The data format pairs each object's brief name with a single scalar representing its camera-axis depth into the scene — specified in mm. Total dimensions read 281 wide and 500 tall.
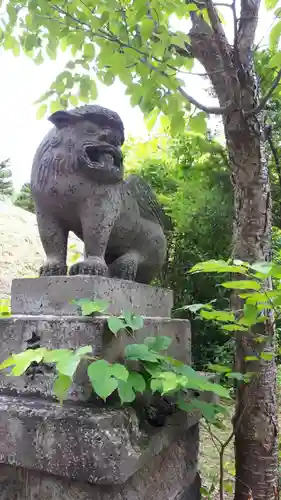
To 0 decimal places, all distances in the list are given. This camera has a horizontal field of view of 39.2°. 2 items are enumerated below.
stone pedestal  1089
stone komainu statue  1475
